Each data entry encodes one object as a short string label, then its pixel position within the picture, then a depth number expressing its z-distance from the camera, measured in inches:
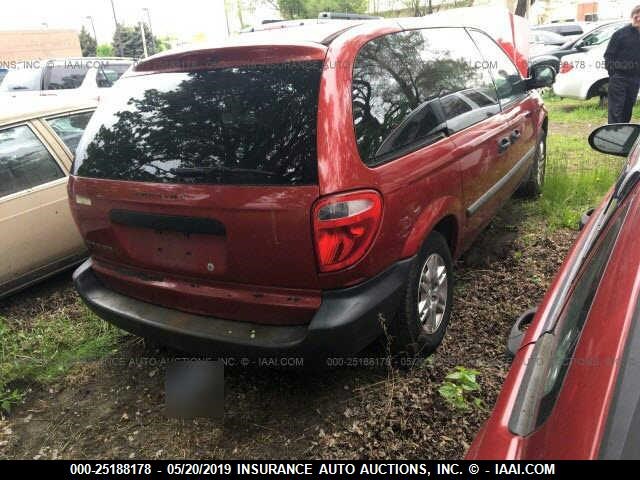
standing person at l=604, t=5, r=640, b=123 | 246.5
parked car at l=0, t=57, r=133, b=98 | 375.2
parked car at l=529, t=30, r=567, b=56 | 588.3
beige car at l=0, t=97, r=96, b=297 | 141.6
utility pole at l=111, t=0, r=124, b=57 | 1648.4
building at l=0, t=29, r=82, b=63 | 1984.5
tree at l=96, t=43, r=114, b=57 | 1985.1
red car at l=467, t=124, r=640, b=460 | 34.8
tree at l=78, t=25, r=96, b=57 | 2060.8
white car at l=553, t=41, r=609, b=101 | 379.1
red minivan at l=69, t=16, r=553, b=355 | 78.2
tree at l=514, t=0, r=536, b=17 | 518.3
